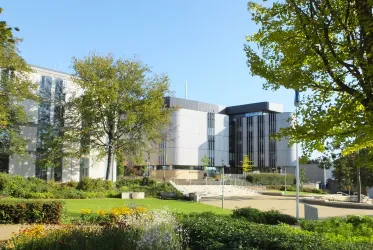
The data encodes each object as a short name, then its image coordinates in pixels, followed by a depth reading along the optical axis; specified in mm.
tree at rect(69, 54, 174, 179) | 40406
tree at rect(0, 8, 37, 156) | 32156
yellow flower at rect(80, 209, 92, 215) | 14759
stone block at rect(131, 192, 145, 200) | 32938
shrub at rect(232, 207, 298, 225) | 15867
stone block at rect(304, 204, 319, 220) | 15984
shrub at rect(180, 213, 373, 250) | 6562
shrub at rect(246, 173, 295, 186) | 67312
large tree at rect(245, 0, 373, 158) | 6414
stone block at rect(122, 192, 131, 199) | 32919
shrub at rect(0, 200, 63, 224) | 14906
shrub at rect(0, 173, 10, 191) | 29016
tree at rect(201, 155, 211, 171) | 88562
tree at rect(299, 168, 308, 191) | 61031
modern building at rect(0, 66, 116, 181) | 41475
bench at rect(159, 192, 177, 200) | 34062
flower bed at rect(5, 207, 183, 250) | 6707
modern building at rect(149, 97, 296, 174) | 90606
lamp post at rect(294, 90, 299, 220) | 18612
